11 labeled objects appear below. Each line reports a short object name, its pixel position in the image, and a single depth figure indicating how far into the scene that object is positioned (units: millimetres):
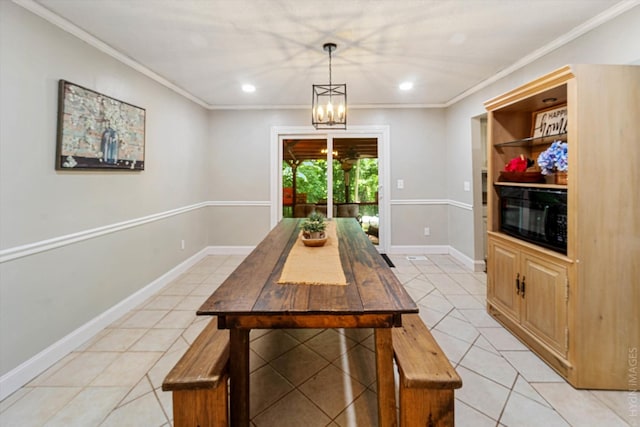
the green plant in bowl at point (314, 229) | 2074
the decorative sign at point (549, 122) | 2205
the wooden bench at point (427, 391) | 1208
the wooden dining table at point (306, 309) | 1141
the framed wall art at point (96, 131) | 2053
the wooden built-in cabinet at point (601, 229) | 1663
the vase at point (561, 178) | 1877
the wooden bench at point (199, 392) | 1203
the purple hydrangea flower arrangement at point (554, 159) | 1877
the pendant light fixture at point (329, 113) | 2509
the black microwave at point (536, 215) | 1871
